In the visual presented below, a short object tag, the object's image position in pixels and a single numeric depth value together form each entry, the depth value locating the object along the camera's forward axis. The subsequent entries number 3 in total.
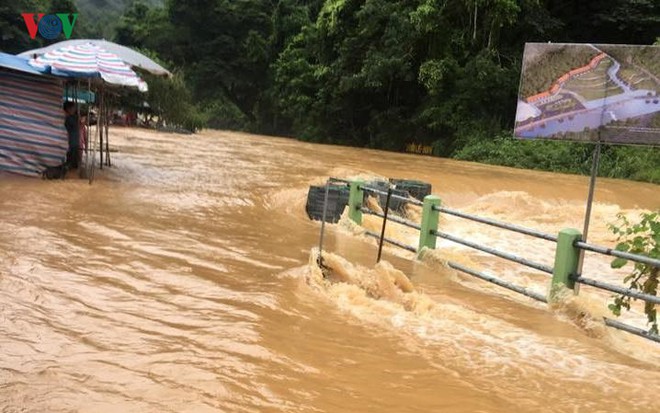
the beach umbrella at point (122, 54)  12.74
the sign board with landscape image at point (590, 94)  5.75
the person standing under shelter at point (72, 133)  12.73
